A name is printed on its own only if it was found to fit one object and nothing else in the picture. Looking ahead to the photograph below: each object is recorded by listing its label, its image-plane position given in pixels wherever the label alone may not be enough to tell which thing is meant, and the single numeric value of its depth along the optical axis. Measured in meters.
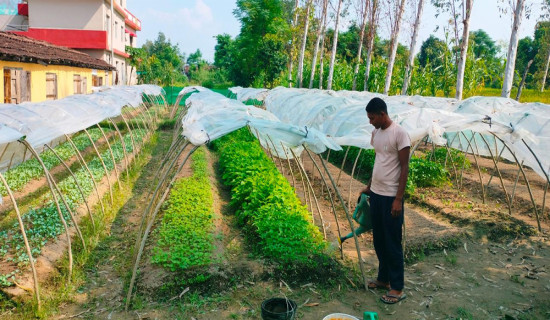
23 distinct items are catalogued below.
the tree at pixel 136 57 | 36.72
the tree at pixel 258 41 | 40.09
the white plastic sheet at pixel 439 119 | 6.86
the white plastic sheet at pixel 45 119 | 5.62
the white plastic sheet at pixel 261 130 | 5.70
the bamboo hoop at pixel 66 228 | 5.69
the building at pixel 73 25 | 28.94
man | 5.01
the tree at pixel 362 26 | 23.84
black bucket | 4.18
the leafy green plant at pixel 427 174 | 10.91
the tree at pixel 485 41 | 64.51
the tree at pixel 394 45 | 18.70
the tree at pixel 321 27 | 27.14
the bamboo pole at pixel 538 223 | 8.09
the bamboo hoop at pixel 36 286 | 4.90
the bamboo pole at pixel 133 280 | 5.18
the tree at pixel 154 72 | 38.94
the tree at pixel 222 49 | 58.75
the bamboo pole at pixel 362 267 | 5.81
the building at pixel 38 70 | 14.54
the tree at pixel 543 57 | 34.12
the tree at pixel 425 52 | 52.71
